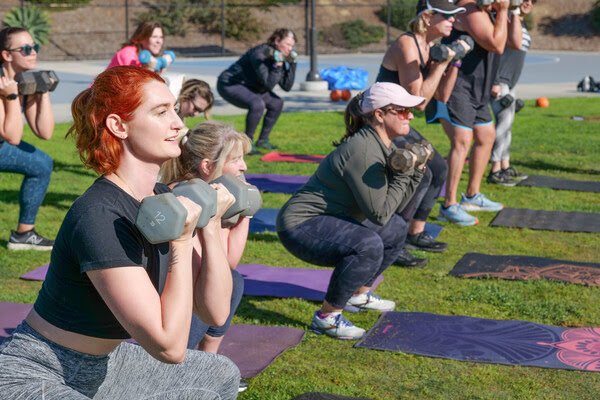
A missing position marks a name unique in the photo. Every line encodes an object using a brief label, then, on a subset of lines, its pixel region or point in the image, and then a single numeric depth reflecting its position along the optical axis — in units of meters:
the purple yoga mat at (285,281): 5.86
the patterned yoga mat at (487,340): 4.72
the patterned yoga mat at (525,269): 6.15
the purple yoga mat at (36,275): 6.18
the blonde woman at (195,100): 6.23
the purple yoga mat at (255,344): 4.64
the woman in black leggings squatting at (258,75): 11.12
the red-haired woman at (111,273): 2.69
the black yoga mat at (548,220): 7.69
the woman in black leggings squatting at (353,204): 5.05
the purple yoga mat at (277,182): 9.10
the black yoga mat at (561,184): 9.33
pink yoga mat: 10.82
